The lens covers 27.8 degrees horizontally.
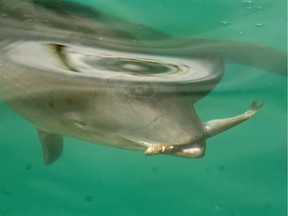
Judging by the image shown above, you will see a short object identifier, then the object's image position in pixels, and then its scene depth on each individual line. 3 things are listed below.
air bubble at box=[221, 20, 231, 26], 3.33
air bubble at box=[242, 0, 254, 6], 3.53
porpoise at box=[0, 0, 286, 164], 2.18
